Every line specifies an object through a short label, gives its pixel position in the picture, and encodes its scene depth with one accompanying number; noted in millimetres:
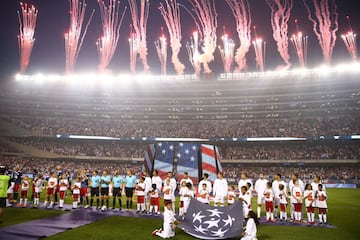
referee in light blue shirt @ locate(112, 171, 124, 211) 17312
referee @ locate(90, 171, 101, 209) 17391
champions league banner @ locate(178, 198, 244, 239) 10891
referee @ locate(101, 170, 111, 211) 17375
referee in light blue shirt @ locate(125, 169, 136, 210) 17219
